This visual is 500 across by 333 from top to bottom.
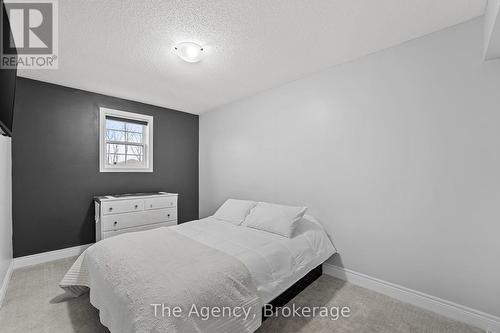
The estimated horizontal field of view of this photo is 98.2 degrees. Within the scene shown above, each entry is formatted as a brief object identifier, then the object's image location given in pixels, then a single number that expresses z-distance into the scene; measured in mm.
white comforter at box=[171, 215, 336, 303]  1772
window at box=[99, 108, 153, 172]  3555
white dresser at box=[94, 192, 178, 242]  3109
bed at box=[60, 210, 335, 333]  1295
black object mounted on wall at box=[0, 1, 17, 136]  1257
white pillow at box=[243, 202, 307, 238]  2398
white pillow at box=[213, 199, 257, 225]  2893
